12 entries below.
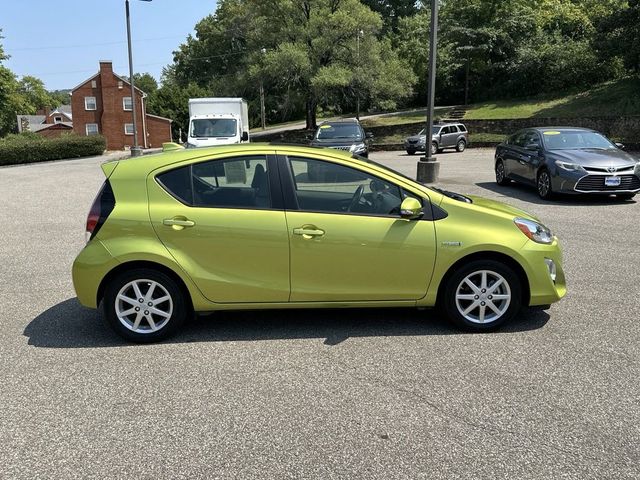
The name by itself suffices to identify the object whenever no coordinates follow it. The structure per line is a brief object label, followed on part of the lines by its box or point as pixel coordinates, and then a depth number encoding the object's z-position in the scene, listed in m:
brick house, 59.97
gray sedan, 10.89
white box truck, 19.78
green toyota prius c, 4.46
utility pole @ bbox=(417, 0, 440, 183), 13.70
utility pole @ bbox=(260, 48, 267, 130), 38.16
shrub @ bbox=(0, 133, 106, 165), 29.00
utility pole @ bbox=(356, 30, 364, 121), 37.69
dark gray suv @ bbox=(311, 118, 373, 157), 19.25
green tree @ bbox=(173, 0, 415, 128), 36.36
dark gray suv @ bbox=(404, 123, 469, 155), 29.44
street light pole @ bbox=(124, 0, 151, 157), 28.12
